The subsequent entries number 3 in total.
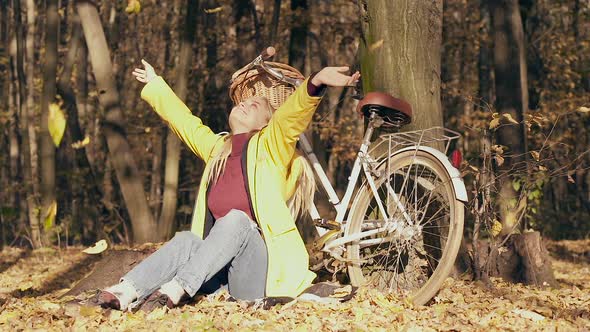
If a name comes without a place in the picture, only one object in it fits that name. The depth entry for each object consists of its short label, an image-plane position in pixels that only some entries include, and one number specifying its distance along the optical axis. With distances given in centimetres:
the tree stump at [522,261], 698
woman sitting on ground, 537
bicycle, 580
